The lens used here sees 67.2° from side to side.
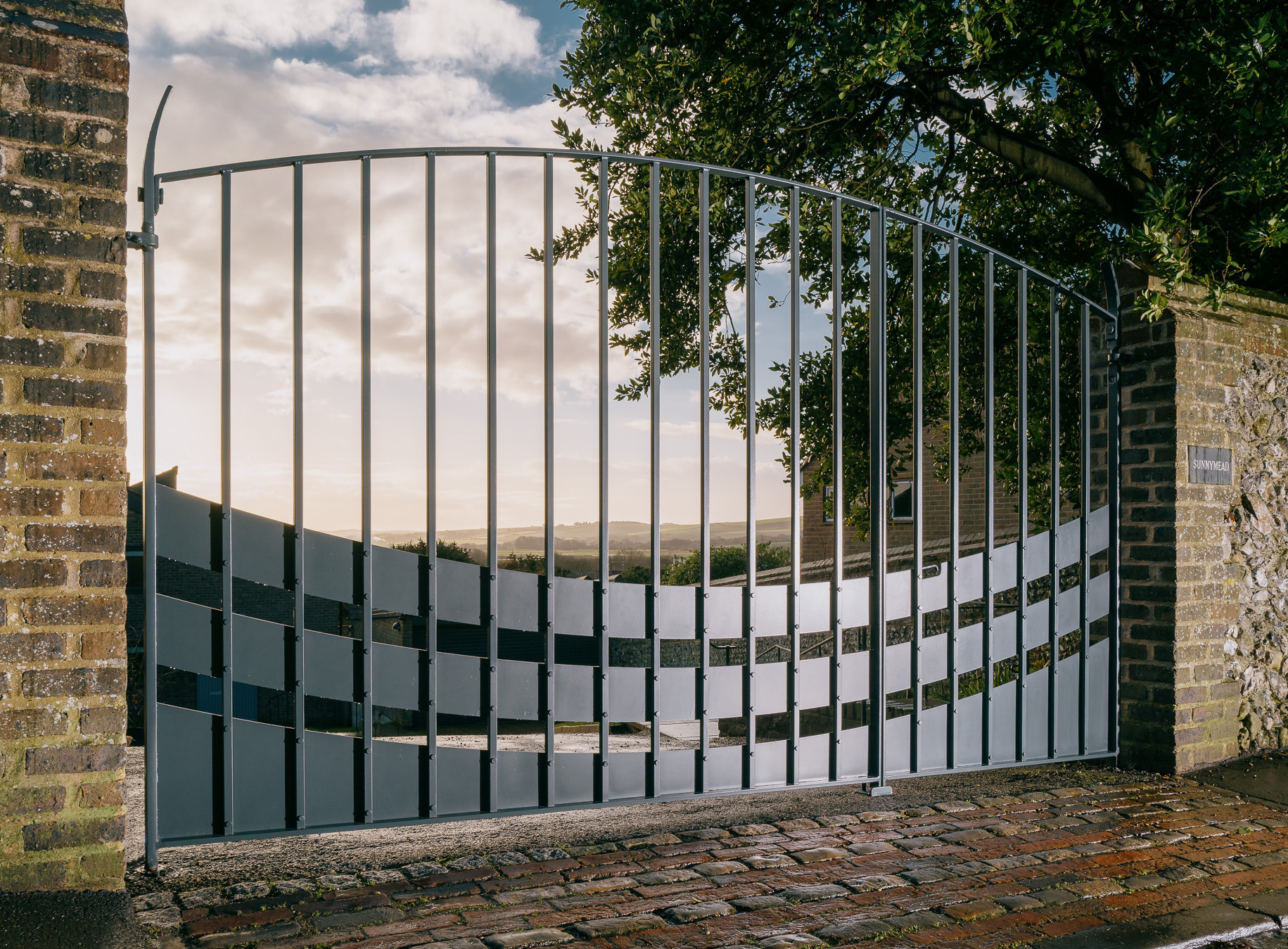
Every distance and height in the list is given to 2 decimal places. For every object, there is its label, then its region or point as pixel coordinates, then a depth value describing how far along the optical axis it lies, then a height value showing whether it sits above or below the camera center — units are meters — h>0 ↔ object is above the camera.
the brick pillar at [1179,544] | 5.77 -0.36
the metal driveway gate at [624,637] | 3.87 -0.72
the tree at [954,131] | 5.82 +2.72
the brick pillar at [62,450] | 3.35 +0.15
